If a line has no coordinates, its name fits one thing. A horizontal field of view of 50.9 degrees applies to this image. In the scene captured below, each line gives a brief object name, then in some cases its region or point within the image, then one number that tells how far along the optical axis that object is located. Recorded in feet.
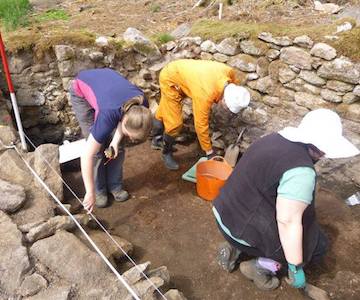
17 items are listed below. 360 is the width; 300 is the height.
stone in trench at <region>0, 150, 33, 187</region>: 10.84
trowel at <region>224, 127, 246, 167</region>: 15.15
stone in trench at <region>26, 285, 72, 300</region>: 7.20
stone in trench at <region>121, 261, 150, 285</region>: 7.97
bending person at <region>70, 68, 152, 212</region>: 9.43
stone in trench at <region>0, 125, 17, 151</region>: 12.44
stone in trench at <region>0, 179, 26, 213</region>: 9.45
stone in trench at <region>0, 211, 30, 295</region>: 7.34
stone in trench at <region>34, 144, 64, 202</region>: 11.48
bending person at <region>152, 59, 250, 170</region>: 12.30
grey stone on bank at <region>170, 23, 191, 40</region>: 16.79
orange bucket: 13.09
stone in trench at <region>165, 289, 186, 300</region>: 8.06
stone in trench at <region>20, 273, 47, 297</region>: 7.25
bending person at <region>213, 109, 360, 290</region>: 7.37
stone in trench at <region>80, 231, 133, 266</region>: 9.48
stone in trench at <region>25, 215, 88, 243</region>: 8.62
